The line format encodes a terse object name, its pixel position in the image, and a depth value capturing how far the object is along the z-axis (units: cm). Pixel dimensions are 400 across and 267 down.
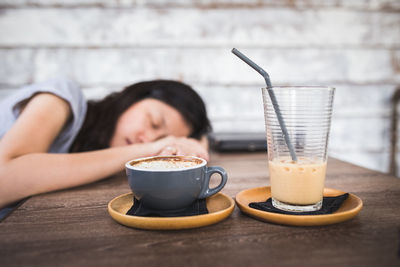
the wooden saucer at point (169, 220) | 53
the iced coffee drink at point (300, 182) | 60
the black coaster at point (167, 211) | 57
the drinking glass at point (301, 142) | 59
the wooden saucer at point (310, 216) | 54
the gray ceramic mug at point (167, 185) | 56
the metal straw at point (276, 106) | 60
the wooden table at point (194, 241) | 43
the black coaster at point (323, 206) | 58
